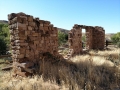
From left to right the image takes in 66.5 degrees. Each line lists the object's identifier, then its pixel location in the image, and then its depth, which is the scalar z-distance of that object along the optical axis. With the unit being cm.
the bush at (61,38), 1364
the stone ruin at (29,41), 332
